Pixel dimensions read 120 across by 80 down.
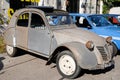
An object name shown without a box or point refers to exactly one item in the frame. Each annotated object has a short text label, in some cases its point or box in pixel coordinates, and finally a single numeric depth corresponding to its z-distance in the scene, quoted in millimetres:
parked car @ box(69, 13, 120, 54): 4801
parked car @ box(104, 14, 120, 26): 6148
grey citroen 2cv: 3466
